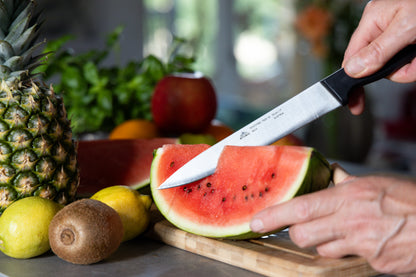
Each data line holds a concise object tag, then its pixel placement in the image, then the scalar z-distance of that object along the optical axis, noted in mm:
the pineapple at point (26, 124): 711
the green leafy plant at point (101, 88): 1044
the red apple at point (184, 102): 980
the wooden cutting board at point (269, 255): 627
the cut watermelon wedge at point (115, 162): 880
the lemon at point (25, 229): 666
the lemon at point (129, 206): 700
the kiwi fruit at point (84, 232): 641
